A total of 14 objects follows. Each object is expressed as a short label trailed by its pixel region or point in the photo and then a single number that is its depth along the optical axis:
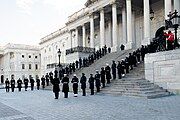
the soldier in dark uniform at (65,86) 18.20
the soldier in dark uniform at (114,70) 20.72
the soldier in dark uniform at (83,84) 19.16
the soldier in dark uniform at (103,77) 19.74
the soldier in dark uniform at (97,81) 19.16
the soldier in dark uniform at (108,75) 20.05
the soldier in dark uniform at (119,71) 20.24
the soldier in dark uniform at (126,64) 21.11
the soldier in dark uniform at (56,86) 17.95
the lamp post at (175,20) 17.09
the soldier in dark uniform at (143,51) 22.55
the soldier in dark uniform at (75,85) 18.39
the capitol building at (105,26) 32.62
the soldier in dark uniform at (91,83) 19.11
